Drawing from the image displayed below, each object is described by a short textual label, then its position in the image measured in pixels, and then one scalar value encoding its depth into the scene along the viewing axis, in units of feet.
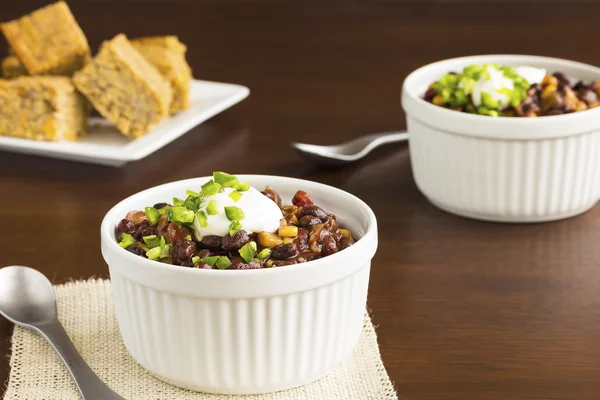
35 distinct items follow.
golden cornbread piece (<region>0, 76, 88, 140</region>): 3.68
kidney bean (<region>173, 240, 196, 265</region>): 2.65
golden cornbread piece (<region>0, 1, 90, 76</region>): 3.84
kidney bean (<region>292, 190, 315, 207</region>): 2.85
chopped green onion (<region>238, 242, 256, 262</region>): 2.65
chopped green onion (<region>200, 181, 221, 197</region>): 2.73
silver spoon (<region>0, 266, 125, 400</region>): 2.71
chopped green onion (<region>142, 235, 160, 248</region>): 2.69
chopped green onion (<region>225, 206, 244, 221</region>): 2.68
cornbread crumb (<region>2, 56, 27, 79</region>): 3.89
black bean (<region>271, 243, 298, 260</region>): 2.67
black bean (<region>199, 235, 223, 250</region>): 2.68
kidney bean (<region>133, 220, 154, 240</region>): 2.73
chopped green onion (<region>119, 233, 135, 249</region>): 2.70
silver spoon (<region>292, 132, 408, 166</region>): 3.52
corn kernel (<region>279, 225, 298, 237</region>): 2.70
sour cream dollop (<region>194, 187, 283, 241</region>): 2.68
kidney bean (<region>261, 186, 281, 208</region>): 2.82
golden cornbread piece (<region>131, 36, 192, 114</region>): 3.86
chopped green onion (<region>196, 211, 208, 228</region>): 2.68
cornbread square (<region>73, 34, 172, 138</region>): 3.72
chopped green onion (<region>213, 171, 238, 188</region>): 2.76
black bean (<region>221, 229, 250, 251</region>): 2.66
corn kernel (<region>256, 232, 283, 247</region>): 2.68
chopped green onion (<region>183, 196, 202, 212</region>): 2.73
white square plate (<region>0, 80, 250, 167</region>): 3.53
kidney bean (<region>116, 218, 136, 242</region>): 2.75
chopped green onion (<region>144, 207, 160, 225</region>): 2.74
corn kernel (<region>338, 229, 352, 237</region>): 2.78
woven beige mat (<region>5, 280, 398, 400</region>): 2.68
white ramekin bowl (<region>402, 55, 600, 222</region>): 3.22
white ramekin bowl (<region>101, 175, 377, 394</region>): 2.60
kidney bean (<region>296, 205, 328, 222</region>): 2.77
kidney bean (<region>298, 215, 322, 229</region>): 2.75
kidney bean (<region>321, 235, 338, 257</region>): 2.69
